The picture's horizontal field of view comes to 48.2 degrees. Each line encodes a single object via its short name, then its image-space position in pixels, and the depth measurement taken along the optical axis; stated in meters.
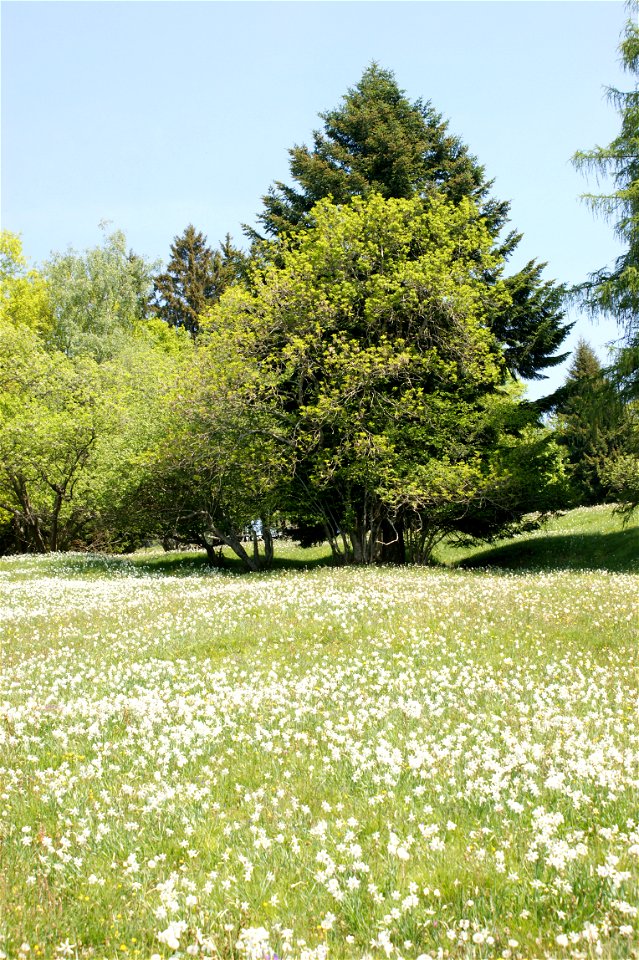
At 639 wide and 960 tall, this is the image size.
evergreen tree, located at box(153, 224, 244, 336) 69.25
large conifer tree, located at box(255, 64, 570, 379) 28.42
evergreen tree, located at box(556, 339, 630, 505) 23.00
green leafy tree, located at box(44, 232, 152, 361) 58.03
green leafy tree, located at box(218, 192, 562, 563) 23.81
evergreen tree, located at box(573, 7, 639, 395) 21.55
